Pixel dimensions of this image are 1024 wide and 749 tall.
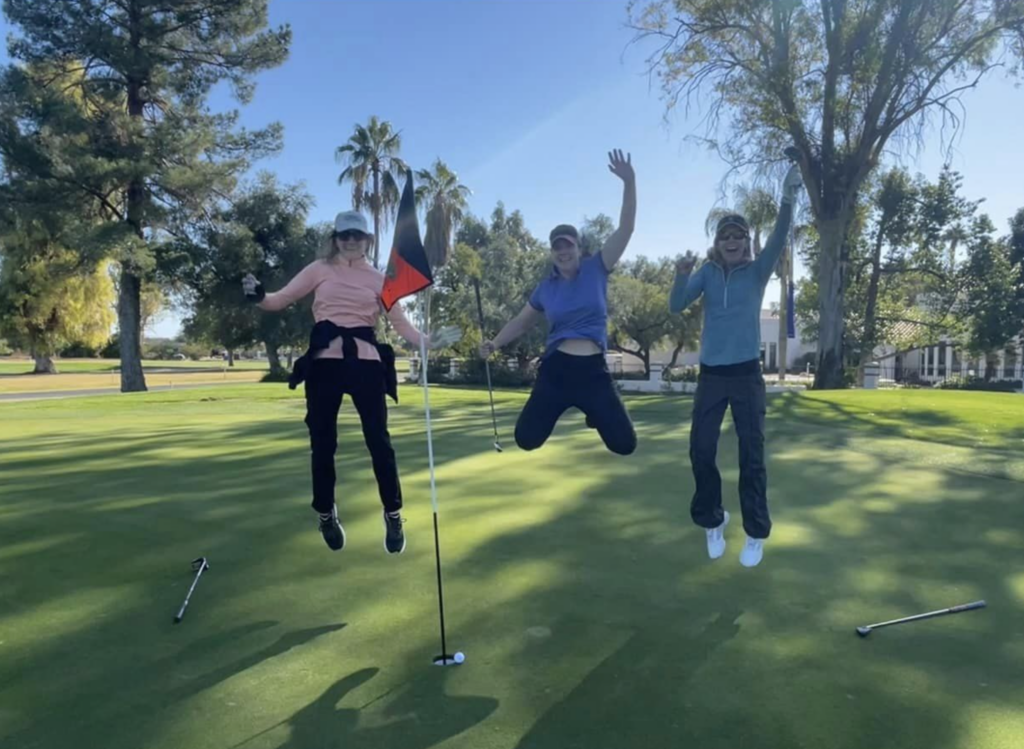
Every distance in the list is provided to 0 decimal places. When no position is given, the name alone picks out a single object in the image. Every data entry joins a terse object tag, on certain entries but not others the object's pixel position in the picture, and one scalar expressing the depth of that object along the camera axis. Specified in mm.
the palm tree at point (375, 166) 41188
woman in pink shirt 4766
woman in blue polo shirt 5059
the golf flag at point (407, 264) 4688
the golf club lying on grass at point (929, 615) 3852
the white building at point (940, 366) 45781
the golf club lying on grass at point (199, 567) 4281
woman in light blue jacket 4809
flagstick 3531
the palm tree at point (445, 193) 47000
